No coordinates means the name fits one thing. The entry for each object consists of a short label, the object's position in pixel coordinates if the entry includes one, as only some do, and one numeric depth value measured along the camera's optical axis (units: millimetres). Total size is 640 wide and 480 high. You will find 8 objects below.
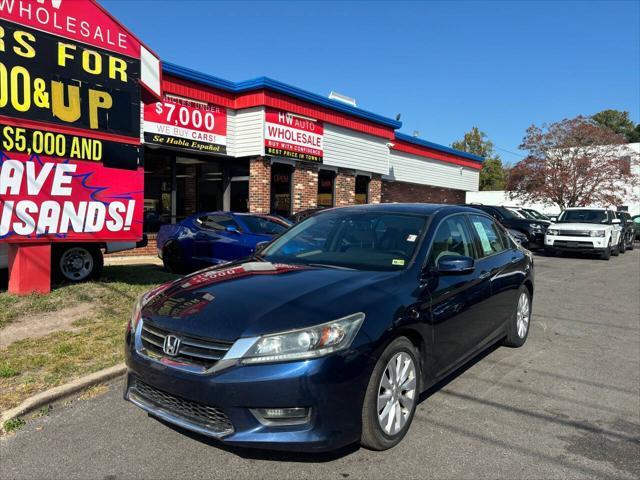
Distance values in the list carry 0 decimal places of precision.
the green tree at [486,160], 58406
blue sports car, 9406
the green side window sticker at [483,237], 4861
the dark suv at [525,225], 17828
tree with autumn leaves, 25172
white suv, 15930
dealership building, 13086
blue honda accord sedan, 2705
